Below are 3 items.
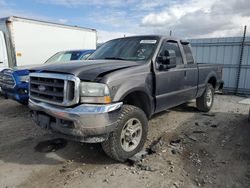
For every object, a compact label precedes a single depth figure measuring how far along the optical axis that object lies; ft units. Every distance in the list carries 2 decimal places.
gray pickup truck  9.55
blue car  19.83
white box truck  27.55
